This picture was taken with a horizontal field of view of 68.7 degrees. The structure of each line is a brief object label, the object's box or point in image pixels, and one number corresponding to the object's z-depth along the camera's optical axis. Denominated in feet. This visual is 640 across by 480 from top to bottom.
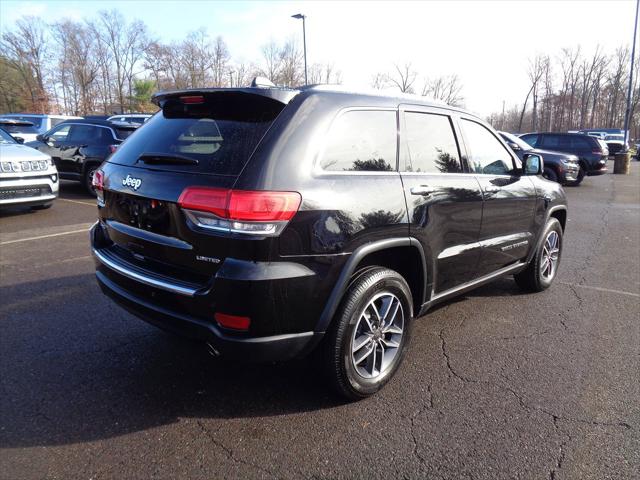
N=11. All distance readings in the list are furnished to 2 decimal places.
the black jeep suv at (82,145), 35.24
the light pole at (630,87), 85.12
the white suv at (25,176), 25.45
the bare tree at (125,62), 193.23
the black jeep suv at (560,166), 50.60
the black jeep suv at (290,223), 7.67
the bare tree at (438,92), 195.97
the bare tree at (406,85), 179.01
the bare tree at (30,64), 156.04
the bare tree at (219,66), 168.14
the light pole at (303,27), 86.68
